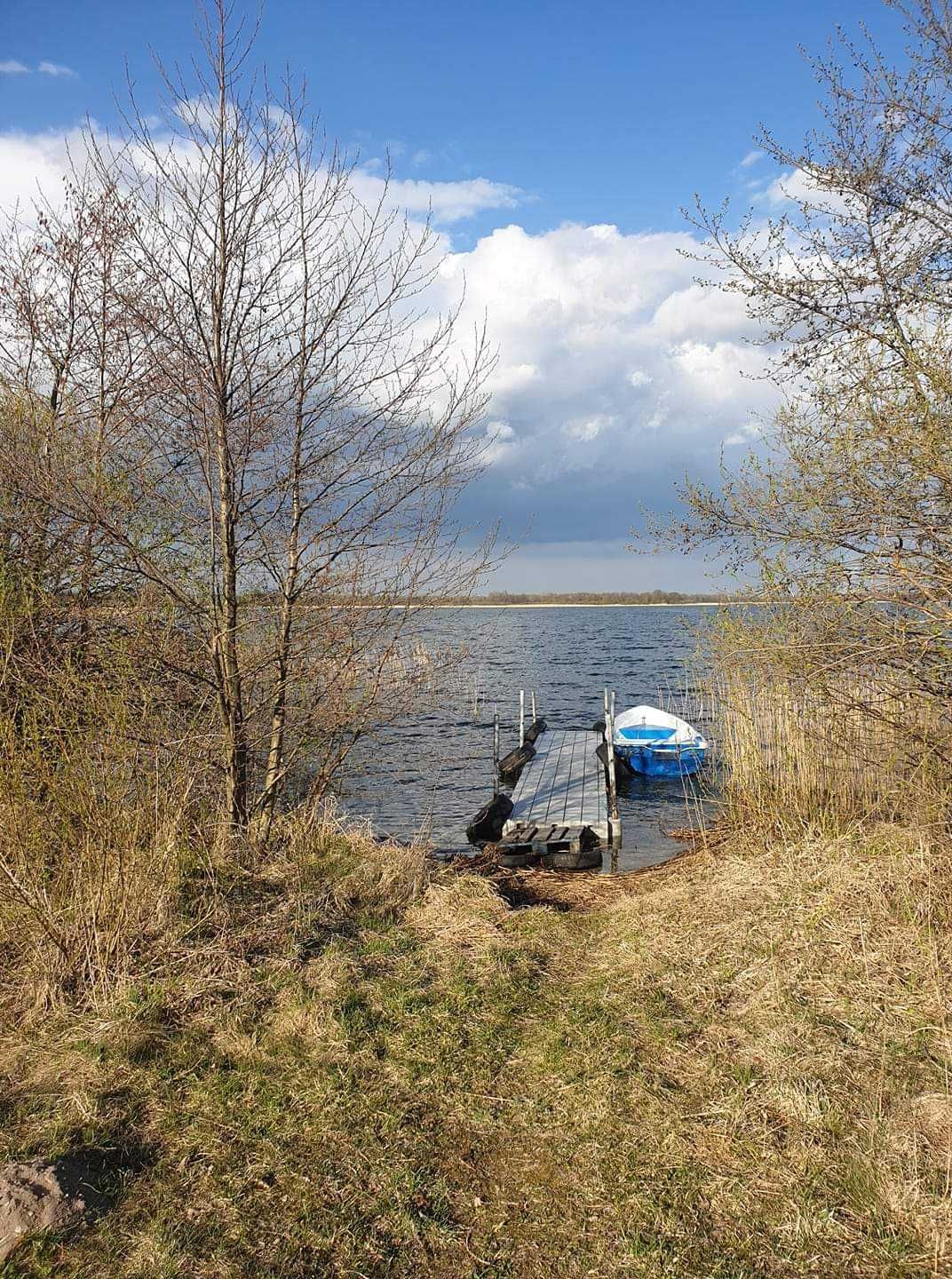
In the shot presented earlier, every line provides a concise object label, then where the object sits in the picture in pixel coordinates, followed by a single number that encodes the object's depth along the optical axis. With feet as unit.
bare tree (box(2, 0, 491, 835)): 17.90
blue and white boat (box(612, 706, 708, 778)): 58.65
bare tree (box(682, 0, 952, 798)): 16.84
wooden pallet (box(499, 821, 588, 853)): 38.32
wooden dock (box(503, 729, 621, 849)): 39.63
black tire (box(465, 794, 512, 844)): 40.40
